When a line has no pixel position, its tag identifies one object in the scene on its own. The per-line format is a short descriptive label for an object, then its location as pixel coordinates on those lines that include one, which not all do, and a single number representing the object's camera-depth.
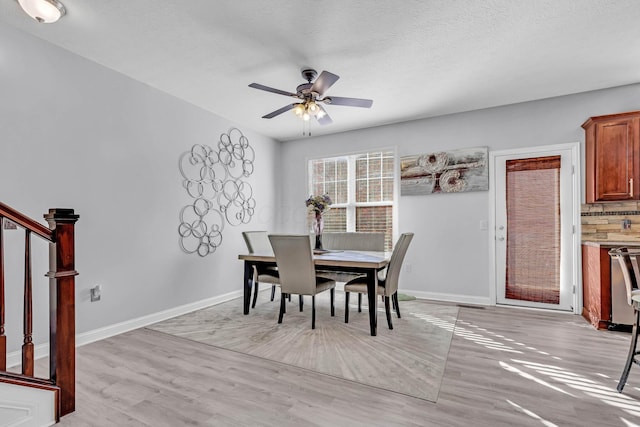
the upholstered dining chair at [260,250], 3.68
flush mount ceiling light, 2.04
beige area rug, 2.23
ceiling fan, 2.66
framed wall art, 4.12
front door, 3.71
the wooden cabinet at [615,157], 3.18
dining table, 2.93
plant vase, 3.73
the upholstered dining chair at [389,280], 3.10
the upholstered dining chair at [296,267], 3.03
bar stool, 1.96
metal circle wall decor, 3.88
